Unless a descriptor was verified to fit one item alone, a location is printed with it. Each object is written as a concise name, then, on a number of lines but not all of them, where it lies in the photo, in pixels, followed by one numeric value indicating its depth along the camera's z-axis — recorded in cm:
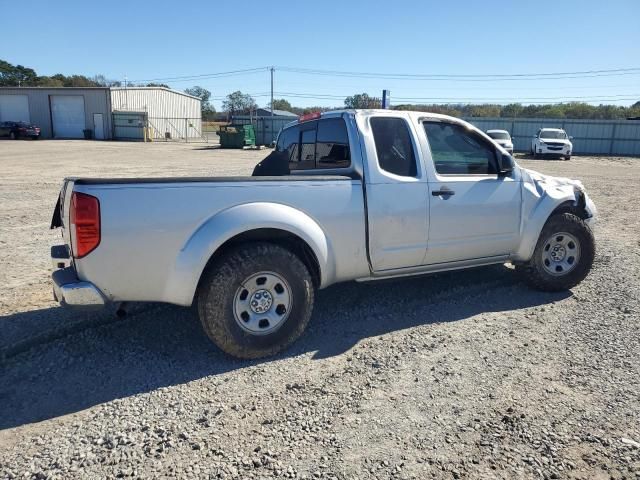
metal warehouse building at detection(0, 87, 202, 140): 4694
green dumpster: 3656
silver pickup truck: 324
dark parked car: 4262
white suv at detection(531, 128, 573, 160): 2981
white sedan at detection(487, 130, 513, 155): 2801
